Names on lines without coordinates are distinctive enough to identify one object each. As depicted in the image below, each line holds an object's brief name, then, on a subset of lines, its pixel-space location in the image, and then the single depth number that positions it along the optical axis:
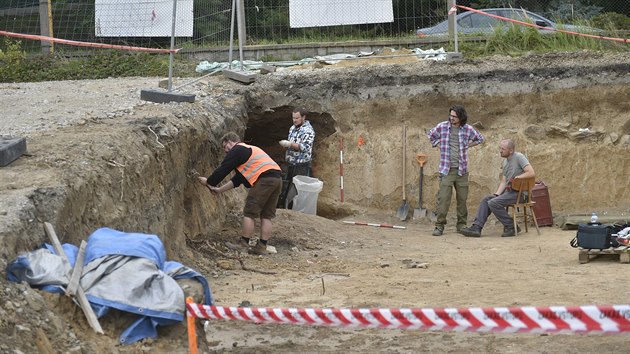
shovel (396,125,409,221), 16.23
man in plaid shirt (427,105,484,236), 14.43
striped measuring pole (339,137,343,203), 16.52
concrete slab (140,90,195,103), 13.59
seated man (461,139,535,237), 14.29
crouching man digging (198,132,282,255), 11.83
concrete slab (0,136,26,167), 8.82
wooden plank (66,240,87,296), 6.93
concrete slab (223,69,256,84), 16.09
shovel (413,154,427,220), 16.23
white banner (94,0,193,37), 17.02
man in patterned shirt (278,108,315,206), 15.00
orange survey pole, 6.95
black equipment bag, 10.95
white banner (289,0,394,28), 18.02
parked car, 17.91
